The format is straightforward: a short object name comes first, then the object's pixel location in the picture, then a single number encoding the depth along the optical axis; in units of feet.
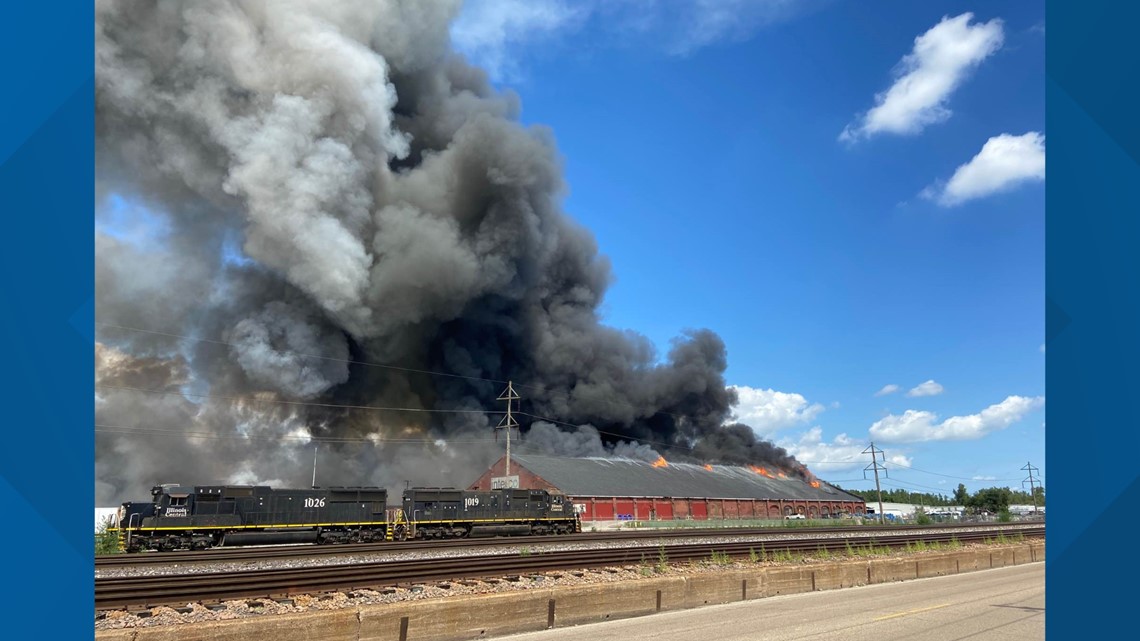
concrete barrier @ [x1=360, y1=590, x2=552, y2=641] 30.78
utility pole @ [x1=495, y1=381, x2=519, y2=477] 157.64
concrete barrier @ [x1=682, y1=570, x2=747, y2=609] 43.19
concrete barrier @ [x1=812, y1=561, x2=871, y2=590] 52.54
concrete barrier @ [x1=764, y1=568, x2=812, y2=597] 48.26
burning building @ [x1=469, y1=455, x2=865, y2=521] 174.60
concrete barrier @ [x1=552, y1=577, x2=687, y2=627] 36.88
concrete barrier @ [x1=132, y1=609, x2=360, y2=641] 26.13
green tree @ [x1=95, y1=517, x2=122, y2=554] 84.86
